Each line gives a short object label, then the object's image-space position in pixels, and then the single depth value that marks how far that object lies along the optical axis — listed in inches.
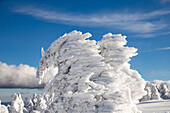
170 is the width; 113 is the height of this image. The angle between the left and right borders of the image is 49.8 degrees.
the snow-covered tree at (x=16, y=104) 1629.1
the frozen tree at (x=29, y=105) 2024.1
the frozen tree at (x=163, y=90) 2387.3
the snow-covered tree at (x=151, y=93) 1982.0
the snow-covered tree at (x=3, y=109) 1433.1
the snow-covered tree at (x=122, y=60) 314.0
